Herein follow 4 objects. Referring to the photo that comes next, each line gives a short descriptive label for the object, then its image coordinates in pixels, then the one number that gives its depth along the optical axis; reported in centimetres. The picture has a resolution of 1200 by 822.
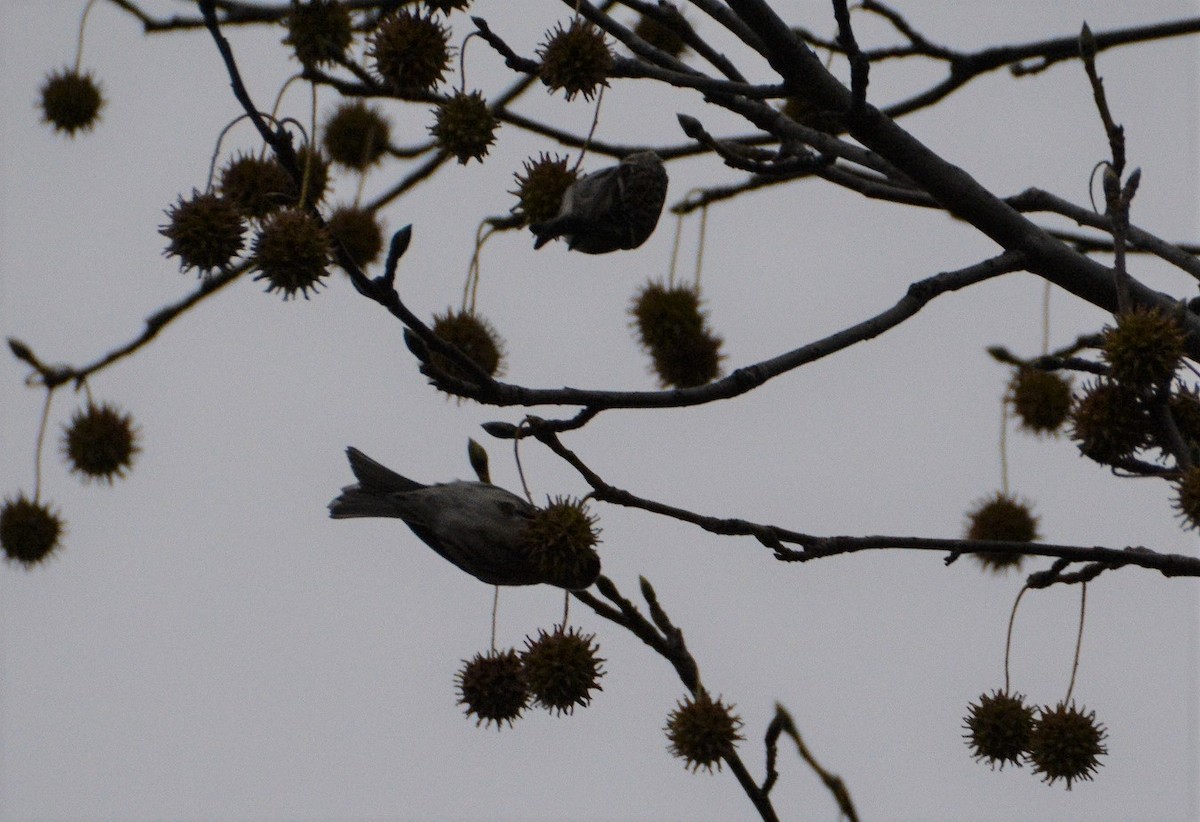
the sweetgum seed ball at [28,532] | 836
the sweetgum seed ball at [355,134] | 892
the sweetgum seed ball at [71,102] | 859
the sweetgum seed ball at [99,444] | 832
